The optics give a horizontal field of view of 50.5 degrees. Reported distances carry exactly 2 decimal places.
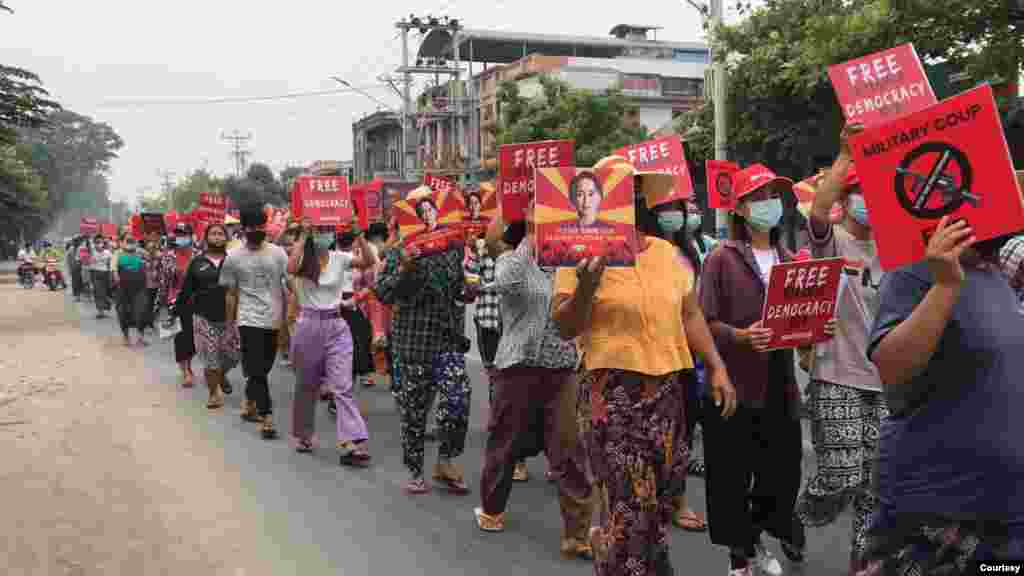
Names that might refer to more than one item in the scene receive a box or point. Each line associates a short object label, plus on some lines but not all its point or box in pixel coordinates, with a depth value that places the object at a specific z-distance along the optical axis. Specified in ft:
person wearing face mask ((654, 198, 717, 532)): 17.11
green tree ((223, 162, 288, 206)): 265.34
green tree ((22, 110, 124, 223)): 368.89
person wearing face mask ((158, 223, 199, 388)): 37.76
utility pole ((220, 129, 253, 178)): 357.41
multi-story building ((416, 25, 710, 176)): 187.01
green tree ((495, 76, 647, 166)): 108.99
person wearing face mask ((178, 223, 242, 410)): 33.55
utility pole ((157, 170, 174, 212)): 425.28
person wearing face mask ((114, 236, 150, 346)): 53.47
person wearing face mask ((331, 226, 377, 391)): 32.42
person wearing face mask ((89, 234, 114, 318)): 73.05
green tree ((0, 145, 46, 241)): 80.89
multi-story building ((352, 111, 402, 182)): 259.19
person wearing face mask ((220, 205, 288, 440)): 29.22
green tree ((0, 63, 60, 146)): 68.69
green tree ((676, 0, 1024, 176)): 40.34
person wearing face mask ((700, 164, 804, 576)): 15.69
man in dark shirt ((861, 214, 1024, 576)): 8.37
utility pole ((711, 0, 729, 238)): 69.82
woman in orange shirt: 13.01
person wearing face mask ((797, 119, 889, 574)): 15.03
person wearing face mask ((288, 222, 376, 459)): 25.66
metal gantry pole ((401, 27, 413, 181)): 156.66
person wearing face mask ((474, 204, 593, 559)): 17.56
